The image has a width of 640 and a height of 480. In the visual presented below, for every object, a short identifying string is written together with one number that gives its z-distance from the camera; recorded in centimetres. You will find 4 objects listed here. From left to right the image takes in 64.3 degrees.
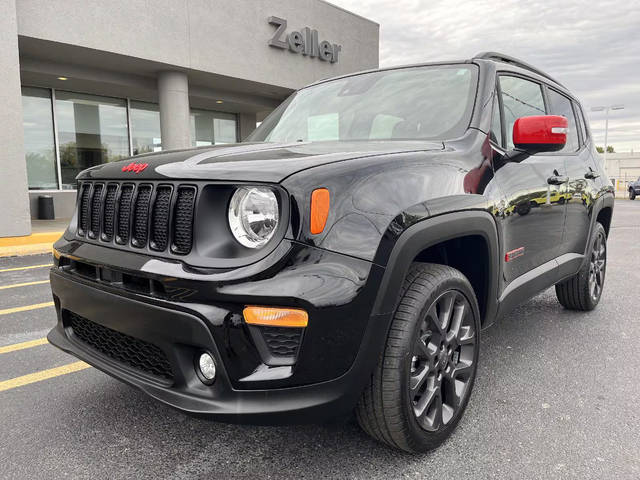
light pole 3755
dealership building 984
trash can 1314
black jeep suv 170
